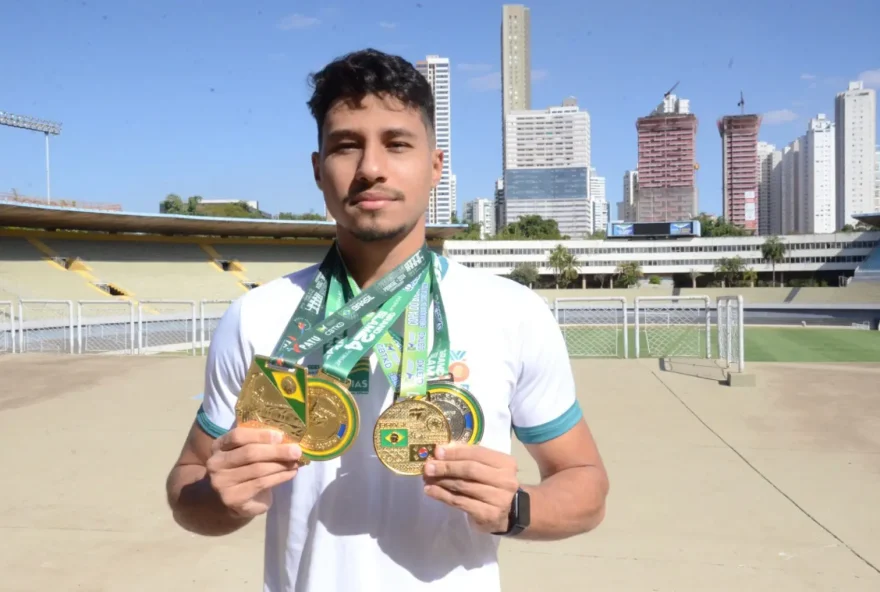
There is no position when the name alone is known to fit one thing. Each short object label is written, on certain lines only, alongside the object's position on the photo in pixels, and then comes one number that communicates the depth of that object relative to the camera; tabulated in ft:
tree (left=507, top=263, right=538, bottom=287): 231.89
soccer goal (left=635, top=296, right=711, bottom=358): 42.74
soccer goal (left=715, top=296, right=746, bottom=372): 31.53
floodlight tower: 124.47
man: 3.62
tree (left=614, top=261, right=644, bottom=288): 238.27
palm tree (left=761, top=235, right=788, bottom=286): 229.45
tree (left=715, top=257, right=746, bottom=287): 231.91
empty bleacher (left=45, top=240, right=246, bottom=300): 102.47
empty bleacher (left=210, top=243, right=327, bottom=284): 123.41
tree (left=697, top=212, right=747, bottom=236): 293.23
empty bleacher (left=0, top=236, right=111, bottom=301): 83.92
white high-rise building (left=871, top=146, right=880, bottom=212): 366.02
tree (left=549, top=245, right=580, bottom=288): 235.81
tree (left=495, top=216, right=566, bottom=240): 298.15
